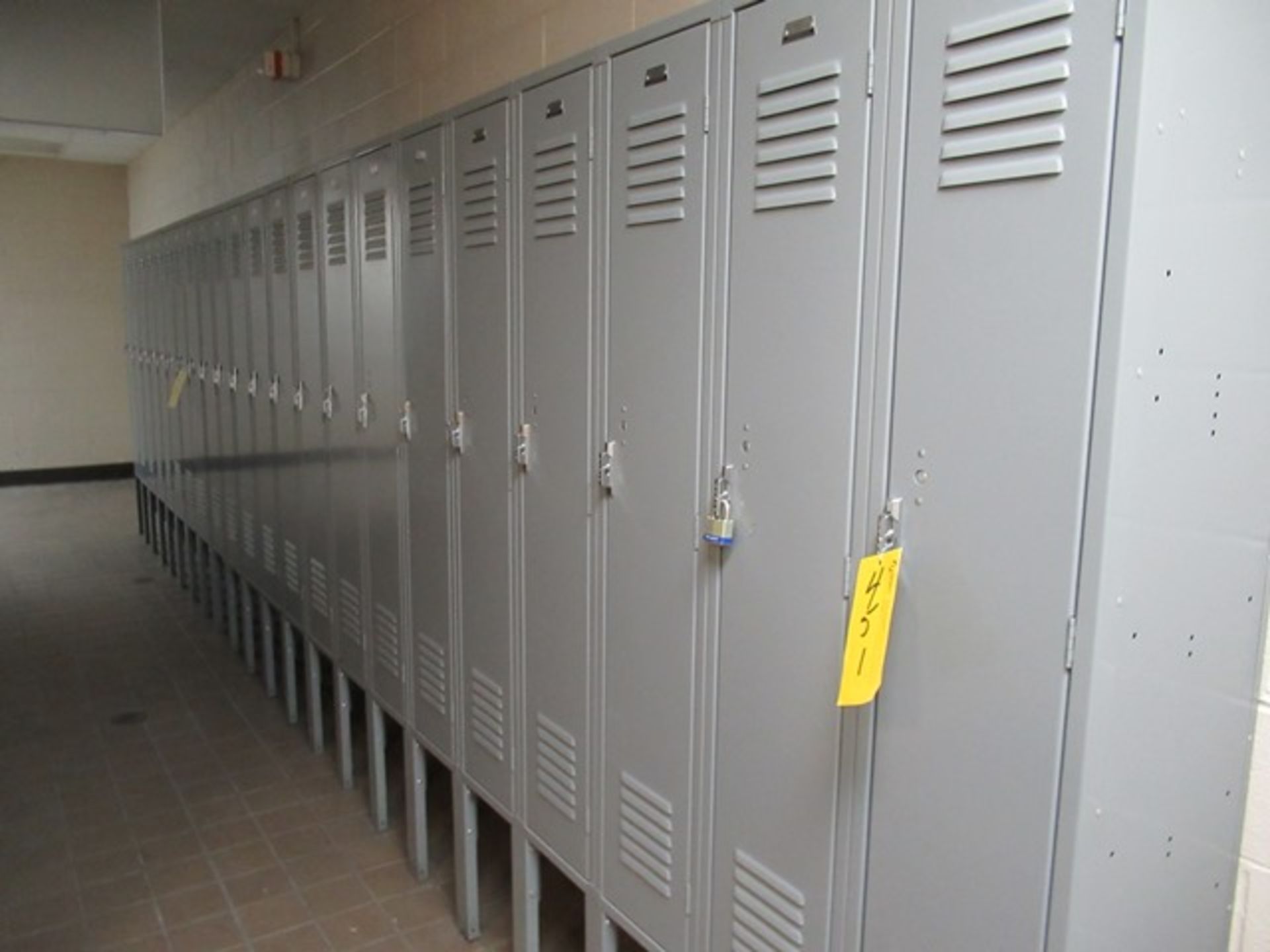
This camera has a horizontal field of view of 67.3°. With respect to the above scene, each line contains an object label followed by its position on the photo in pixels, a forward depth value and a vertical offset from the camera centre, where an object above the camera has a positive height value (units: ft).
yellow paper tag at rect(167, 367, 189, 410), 18.19 -0.86
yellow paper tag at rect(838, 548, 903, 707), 4.29 -1.28
